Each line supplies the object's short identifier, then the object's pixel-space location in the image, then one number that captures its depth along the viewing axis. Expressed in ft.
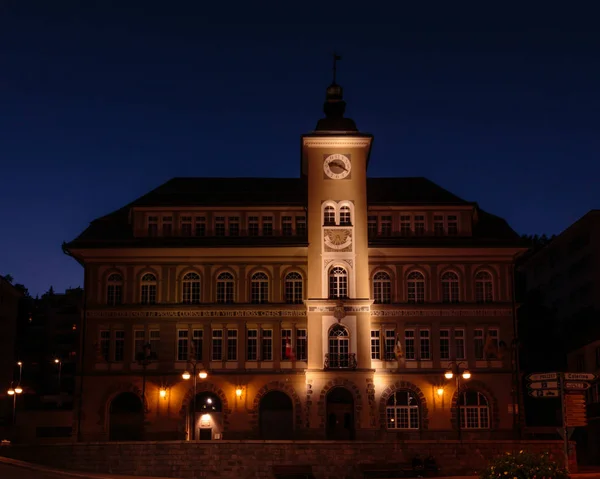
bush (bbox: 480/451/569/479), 97.40
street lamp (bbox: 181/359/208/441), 205.46
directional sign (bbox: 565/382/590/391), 94.51
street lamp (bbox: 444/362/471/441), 201.79
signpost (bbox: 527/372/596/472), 94.17
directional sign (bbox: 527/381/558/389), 94.73
